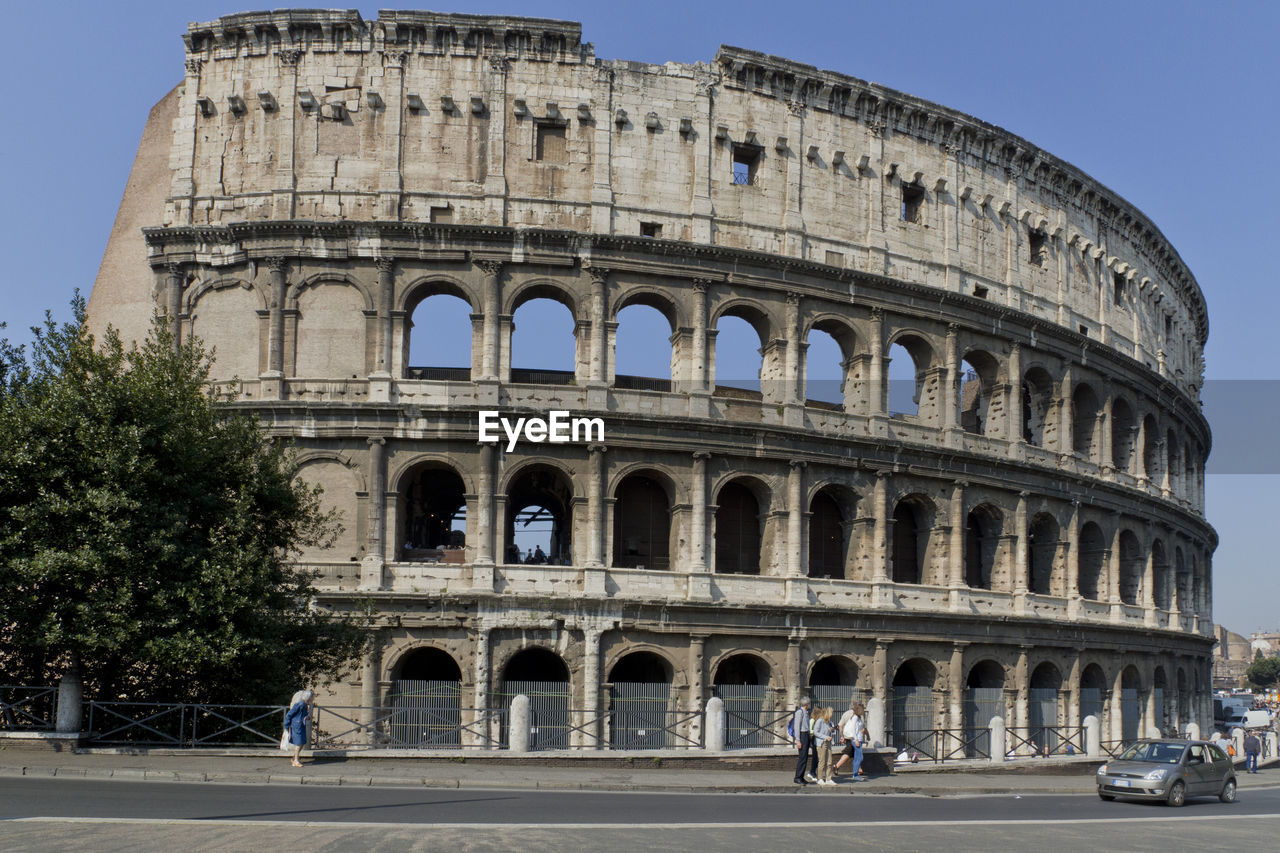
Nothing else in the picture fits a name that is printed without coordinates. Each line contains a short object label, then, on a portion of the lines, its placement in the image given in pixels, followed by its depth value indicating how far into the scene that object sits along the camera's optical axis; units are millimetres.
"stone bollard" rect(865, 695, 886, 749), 28578
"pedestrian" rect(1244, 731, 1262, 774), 31766
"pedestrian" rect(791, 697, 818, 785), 20219
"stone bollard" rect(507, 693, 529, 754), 22422
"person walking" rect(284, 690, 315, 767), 18766
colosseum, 27688
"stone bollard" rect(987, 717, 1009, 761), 26578
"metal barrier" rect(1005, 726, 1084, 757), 31016
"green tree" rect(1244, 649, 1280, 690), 122750
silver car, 20078
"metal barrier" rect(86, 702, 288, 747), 19969
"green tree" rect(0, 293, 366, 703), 19688
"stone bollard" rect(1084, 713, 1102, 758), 28953
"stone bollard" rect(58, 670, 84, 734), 19703
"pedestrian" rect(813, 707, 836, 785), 19950
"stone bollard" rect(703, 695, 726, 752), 23625
